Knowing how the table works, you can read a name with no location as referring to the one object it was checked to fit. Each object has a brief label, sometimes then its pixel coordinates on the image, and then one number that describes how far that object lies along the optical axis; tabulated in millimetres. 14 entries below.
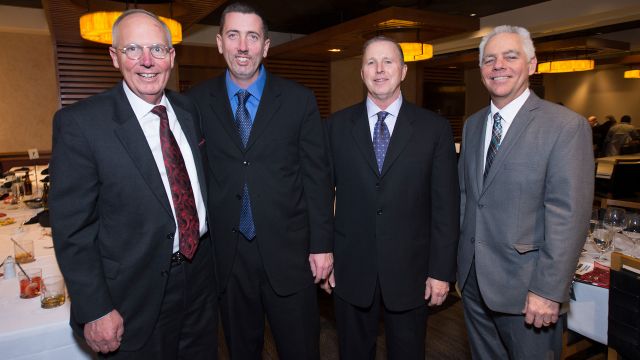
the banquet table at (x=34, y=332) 1756
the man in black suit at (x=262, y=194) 2018
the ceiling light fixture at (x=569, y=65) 10766
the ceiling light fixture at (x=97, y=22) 4438
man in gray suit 1742
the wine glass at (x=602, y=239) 2675
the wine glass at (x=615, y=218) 2924
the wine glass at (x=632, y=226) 2893
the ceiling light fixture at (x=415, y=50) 7090
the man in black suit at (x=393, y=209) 2082
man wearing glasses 1564
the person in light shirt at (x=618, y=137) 10891
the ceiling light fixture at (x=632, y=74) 13789
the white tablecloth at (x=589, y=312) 2178
